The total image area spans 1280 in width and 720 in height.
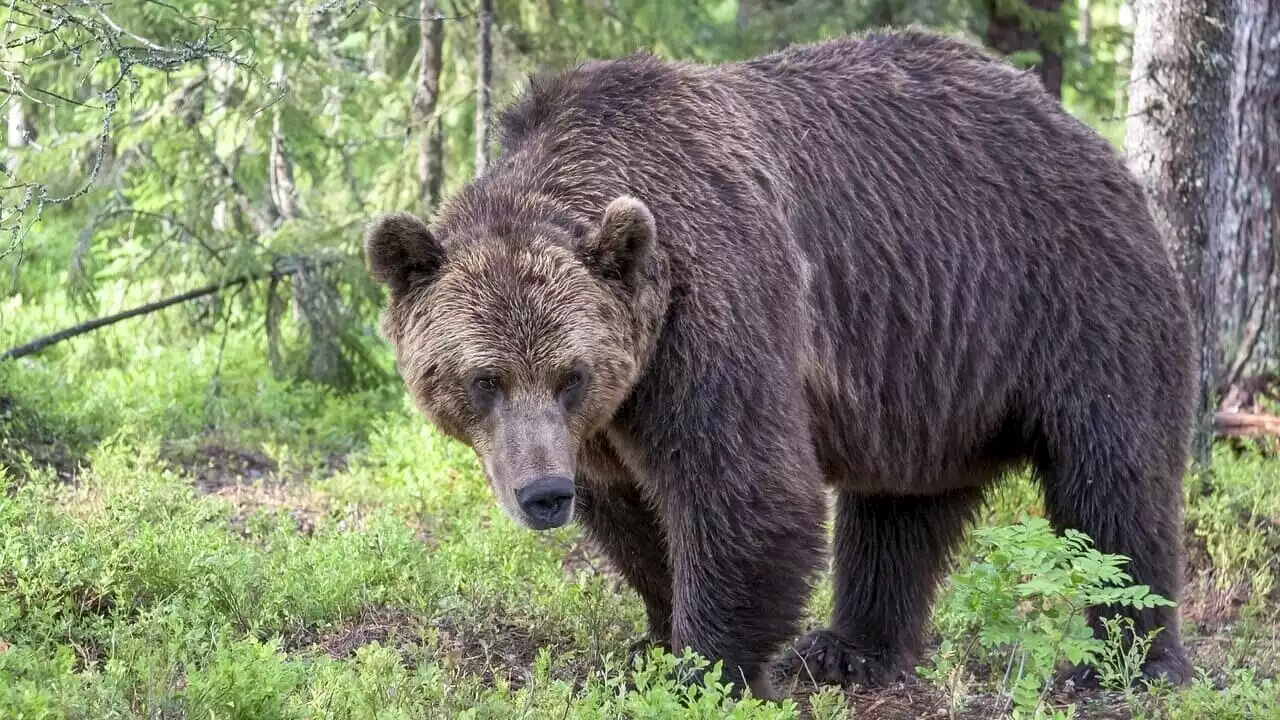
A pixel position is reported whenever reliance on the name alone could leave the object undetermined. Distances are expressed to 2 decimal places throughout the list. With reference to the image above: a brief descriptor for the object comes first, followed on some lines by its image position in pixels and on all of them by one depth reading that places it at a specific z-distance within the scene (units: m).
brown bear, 9.61
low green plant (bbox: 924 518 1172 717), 8.69
